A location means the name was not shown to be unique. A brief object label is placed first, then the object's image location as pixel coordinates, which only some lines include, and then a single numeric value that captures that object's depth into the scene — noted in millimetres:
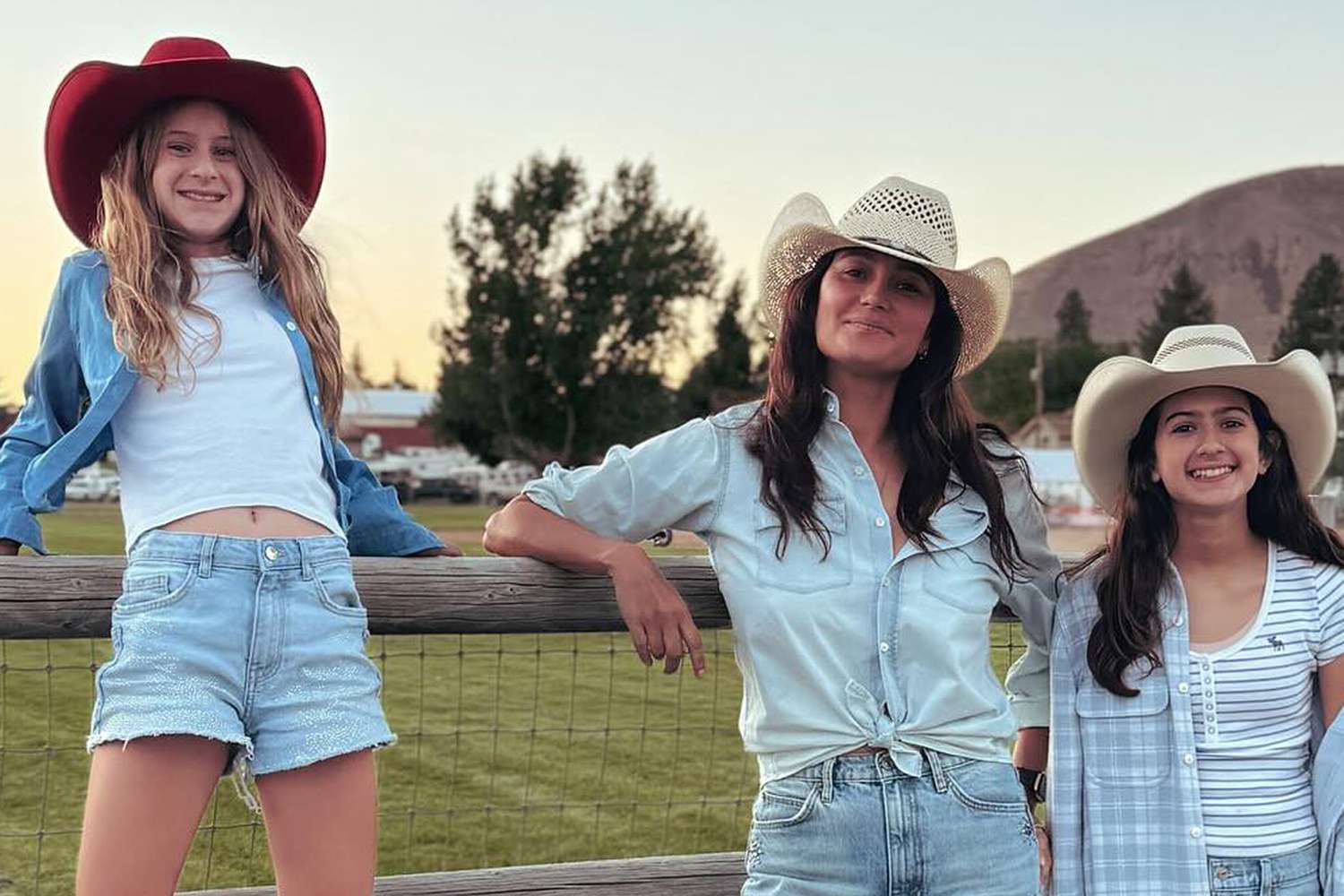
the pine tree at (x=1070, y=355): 94938
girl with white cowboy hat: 2523
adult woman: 2217
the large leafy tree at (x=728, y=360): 52438
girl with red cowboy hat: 2035
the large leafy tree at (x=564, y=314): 48156
